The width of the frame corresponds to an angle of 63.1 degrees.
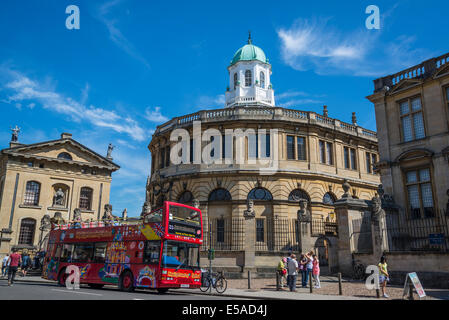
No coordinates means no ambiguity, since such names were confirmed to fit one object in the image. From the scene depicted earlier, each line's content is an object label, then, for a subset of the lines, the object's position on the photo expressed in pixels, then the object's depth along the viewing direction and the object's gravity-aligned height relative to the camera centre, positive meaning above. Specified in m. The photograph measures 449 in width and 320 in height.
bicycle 16.10 -1.30
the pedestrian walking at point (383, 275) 13.60 -0.80
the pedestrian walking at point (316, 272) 17.12 -0.88
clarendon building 39.78 +7.48
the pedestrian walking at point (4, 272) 26.45 -1.64
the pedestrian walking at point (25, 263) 27.55 -0.97
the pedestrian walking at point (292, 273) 16.52 -0.89
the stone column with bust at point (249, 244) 22.02 +0.48
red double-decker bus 15.68 -0.06
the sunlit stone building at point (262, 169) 30.44 +7.29
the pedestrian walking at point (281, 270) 17.20 -0.80
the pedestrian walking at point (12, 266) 18.27 -0.79
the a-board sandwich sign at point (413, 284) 11.84 -0.95
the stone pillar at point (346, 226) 19.19 +1.41
